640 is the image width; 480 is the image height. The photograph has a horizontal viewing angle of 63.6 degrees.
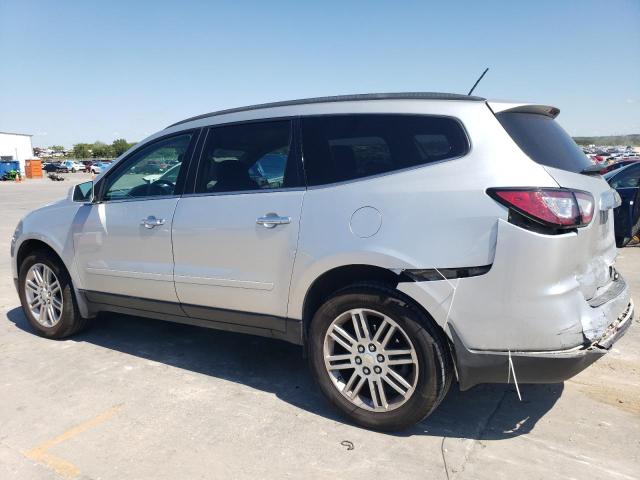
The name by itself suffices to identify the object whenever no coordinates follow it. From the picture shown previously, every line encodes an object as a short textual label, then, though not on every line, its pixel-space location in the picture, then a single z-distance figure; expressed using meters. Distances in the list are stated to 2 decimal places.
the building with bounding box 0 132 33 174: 59.50
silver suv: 2.57
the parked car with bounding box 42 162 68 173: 61.28
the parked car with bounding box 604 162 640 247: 3.56
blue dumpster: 42.75
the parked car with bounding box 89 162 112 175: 61.76
